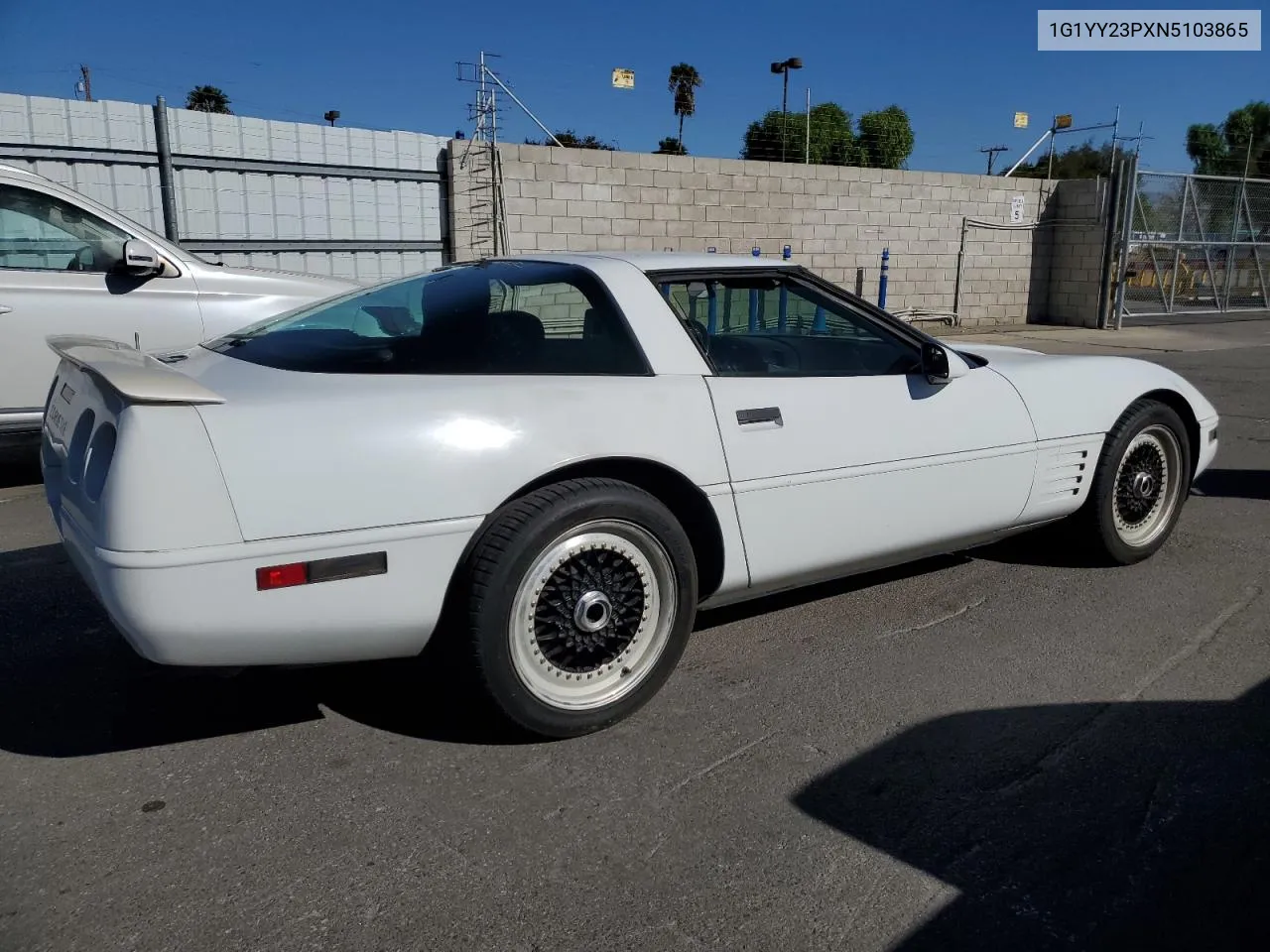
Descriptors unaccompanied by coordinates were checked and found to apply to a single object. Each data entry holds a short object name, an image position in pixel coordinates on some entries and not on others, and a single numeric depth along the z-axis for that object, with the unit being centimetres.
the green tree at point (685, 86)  6391
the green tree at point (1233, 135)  6078
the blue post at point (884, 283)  1605
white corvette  249
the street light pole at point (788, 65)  3726
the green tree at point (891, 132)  4184
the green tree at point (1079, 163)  3728
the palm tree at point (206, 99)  5300
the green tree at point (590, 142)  4511
